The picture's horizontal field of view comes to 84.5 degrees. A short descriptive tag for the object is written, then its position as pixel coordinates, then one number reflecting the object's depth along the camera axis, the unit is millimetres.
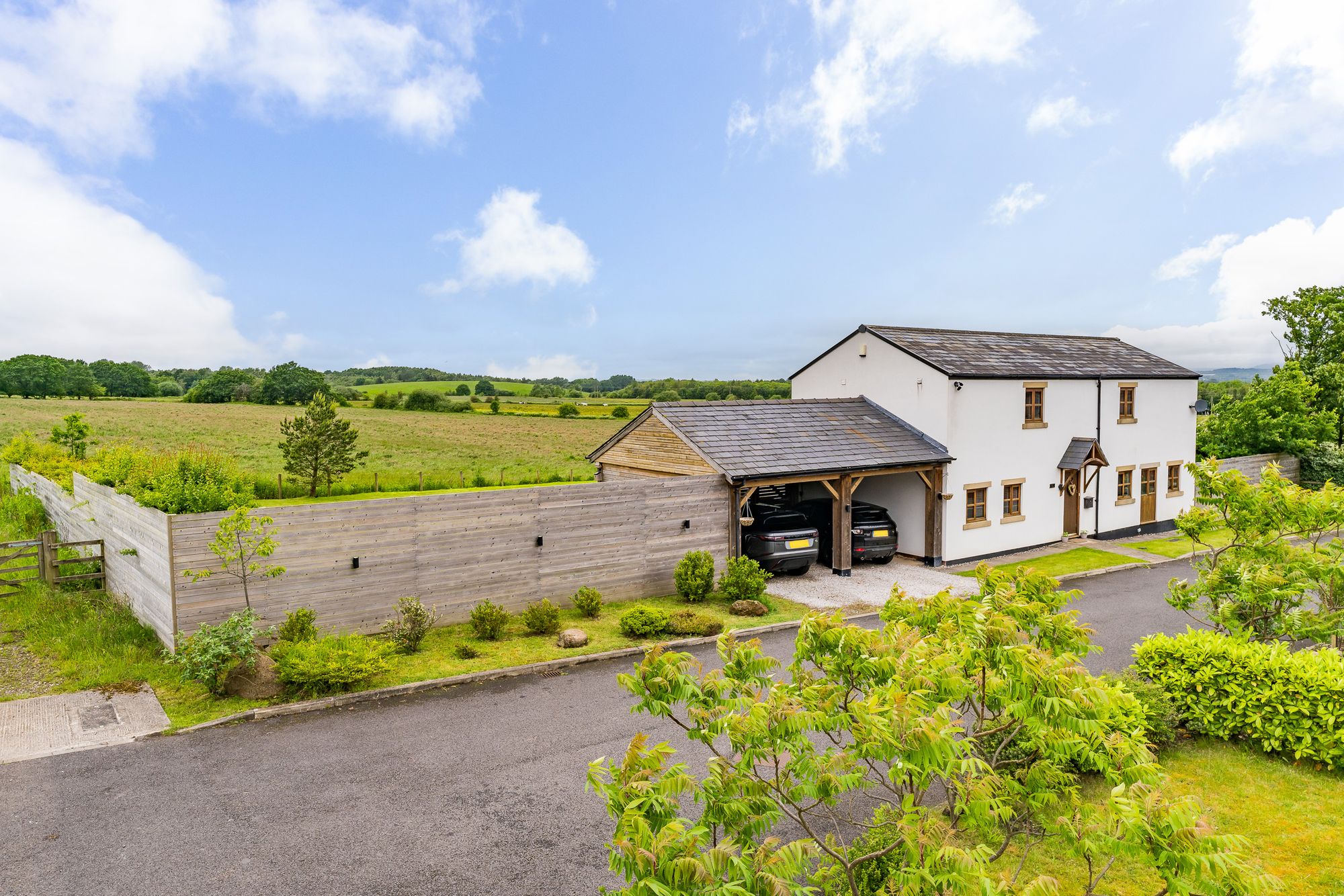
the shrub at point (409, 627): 11281
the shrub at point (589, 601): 13320
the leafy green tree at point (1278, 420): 29000
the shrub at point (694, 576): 14422
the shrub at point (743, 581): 14258
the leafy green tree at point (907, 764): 2969
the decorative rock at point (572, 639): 11672
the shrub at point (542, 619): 12273
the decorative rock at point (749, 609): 13609
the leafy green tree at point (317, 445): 35438
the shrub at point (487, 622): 11992
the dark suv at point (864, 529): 17500
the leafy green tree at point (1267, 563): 8492
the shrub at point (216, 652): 9414
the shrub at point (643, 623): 12078
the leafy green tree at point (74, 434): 26375
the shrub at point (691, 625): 12320
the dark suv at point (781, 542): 16062
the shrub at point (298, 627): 10570
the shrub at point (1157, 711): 7852
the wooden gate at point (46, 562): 13625
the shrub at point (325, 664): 9398
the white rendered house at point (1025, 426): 18844
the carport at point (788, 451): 15977
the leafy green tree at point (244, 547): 10180
